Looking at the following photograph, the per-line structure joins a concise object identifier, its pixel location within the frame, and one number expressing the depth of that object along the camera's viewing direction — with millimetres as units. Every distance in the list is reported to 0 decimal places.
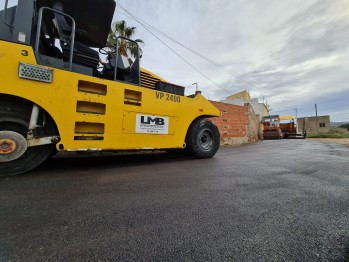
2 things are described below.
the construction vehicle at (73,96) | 2645
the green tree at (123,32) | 12000
